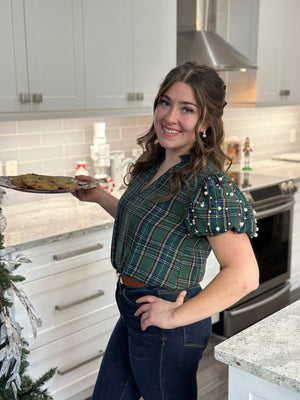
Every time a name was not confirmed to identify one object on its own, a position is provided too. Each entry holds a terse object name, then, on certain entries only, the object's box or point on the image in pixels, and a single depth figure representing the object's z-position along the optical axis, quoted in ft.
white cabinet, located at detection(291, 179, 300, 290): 12.75
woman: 4.53
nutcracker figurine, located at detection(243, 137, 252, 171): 12.94
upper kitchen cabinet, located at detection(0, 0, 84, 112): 7.42
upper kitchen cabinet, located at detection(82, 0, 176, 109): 8.56
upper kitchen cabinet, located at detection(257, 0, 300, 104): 12.06
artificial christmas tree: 3.81
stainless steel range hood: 10.93
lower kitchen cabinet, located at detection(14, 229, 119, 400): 7.34
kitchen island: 3.37
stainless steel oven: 10.75
